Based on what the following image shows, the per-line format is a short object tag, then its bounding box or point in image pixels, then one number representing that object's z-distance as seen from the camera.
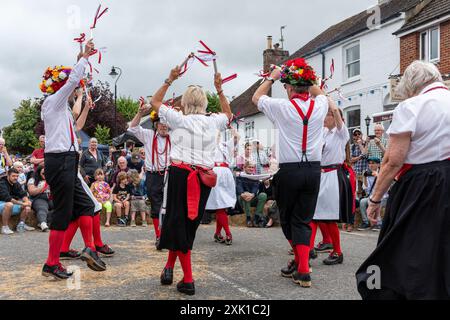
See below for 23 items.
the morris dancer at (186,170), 4.61
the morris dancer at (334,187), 6.19
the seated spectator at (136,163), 12.43
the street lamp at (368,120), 18.67
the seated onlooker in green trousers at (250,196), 10.71
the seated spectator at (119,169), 11.16
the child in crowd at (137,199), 10.76
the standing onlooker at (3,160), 9.86
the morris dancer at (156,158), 6.96
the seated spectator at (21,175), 10.34
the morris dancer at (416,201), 3.12
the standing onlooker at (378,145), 10.51
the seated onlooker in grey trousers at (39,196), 9.88
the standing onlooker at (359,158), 11.97
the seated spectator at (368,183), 10.52
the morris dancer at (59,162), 5.02
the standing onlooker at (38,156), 9.90
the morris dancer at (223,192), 7.88
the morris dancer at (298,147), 4.97
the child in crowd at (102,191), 10.51
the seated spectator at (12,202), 9.48
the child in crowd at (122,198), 10.70
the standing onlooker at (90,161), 11.16
